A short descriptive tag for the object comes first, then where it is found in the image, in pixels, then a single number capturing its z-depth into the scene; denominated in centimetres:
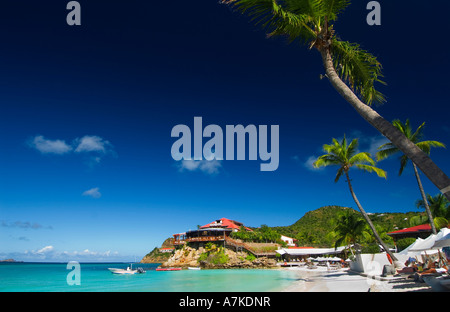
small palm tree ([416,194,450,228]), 3132
